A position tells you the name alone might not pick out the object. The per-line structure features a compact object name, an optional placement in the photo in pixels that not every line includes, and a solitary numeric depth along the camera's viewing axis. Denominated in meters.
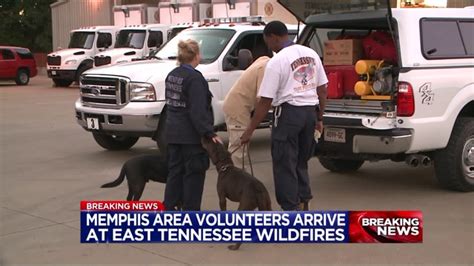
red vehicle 26.20
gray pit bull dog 5.75
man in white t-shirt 5.23
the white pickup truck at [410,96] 6.31
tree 40.38
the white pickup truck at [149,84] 8.68
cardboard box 7.22
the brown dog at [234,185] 5.05
